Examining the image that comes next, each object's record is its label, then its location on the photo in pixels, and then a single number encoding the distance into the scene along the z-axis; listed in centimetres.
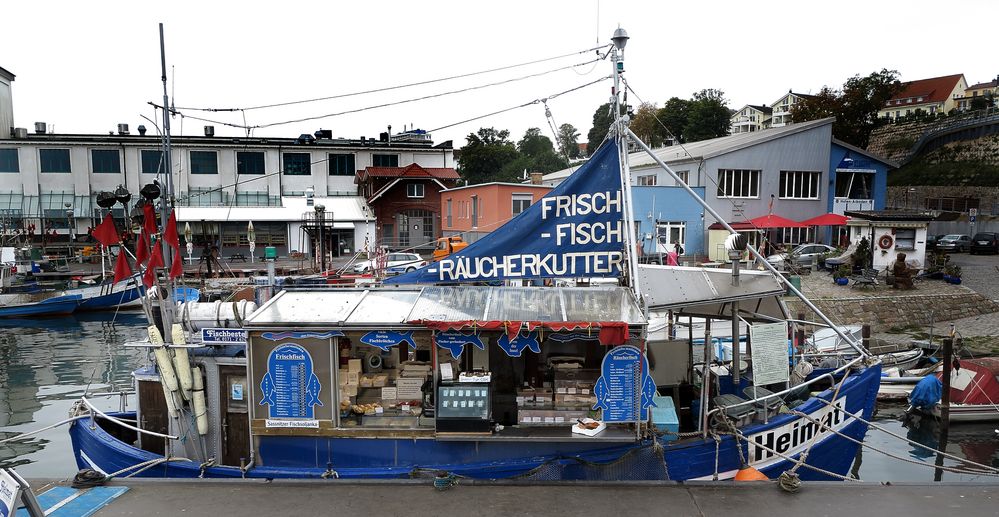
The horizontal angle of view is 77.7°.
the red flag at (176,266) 950
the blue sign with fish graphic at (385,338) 891
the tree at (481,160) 7881
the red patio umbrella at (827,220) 3328
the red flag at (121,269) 917
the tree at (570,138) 11581
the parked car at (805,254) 3039
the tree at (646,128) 7612
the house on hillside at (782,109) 10281
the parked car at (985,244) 4028
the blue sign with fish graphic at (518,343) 878
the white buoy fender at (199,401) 953
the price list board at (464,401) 885
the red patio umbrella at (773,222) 3203
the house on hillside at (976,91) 9319
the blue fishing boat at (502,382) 888
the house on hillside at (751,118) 10831
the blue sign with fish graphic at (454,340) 890
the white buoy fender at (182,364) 934
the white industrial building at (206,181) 4553
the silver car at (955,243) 4109
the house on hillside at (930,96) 9562
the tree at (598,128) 9038
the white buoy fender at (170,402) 953
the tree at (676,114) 7369
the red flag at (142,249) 925
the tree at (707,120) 6881
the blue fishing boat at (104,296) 3541
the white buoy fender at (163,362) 909
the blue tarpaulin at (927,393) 1669
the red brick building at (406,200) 4741
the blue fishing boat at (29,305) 3422
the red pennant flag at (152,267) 922
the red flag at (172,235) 937
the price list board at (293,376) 901
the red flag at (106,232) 874
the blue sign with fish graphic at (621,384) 884
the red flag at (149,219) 907
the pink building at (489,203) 3669
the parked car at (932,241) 4157
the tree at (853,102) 5525
